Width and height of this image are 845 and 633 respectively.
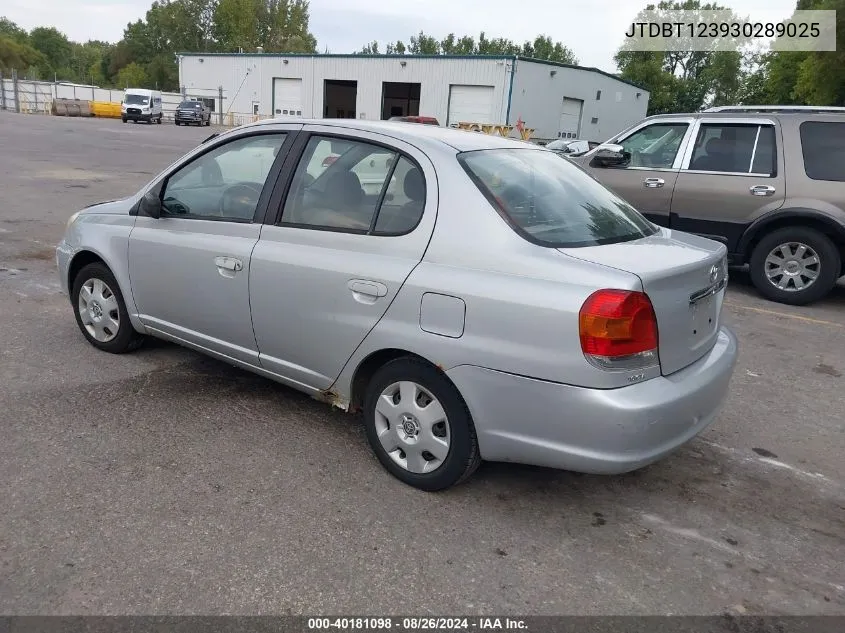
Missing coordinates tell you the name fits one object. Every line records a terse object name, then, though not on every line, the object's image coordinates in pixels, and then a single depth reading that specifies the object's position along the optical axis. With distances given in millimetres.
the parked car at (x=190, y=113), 47719
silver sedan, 2863
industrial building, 37731
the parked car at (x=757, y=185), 7293
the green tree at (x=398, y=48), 107344
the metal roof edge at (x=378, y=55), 40994
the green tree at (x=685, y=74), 72500
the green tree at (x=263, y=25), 88500
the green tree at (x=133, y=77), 92375
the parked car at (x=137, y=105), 45906
